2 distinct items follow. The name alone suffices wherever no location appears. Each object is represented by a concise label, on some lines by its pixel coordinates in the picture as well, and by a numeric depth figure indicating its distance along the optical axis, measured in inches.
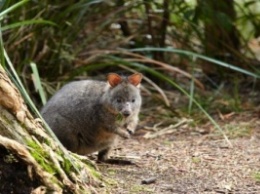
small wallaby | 404.2
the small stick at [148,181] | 334.3
